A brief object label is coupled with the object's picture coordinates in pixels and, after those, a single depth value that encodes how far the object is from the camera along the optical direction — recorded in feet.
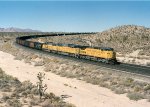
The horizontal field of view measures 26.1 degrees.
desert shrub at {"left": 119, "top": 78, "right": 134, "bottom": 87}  112.71
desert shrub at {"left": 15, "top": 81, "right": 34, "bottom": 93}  92.74
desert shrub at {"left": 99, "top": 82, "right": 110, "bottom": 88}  115.69
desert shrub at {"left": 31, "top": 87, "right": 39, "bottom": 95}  93.15
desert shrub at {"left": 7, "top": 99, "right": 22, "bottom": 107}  77.02
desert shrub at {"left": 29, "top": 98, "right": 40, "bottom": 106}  81.01
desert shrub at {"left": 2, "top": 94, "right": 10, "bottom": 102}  81.62
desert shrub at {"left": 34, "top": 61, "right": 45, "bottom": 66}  178.70
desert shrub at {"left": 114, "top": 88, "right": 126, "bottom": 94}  106.22
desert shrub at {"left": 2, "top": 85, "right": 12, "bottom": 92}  91.27
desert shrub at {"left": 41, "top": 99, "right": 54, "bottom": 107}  80.42
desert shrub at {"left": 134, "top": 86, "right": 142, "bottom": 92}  106.22
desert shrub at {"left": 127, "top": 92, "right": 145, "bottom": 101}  97.60
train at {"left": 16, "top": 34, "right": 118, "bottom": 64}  157.99
